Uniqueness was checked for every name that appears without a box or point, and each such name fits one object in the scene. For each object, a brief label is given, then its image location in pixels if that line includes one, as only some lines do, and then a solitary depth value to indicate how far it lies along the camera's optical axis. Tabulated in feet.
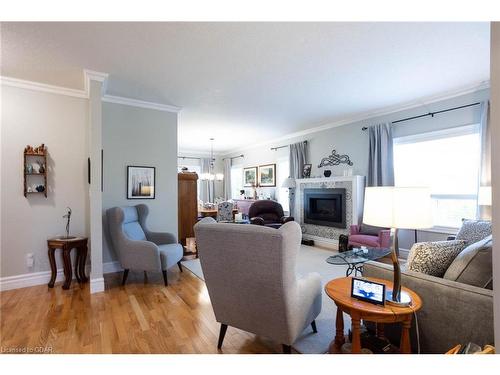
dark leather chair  19.75
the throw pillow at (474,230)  9.04
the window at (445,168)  12.23
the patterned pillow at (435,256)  5.58
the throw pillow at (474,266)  4.77
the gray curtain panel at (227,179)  29.71
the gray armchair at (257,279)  5.04
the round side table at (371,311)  4.56
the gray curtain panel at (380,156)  14.60
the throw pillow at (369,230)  14.33
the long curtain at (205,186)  29.35
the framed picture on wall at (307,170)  19.71
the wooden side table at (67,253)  10.07
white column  9.86
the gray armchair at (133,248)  10.25
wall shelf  10.40
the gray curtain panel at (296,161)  20.06
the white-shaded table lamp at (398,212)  4.59
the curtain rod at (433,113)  11.89
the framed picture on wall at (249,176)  25.94
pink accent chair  13.01
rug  6.33
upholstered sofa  4.49
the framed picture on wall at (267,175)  23.72
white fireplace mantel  15.92
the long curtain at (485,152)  10.88
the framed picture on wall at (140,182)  12.72
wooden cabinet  15.16
